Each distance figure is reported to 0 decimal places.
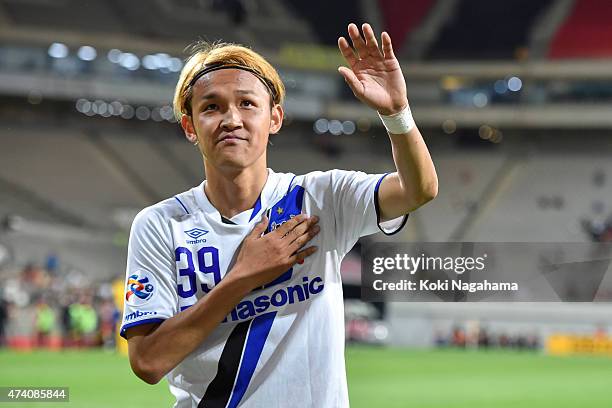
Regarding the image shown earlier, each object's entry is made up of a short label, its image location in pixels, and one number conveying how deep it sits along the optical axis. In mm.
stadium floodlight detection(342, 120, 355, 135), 27603
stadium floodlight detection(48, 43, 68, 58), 26891
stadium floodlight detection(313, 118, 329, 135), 29094
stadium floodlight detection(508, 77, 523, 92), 30500
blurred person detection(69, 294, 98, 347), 19047
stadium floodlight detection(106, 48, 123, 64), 27594
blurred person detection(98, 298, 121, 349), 20000
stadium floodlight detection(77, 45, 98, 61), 27047
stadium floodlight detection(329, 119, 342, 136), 28766
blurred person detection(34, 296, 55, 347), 19141
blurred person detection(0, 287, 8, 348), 18547
